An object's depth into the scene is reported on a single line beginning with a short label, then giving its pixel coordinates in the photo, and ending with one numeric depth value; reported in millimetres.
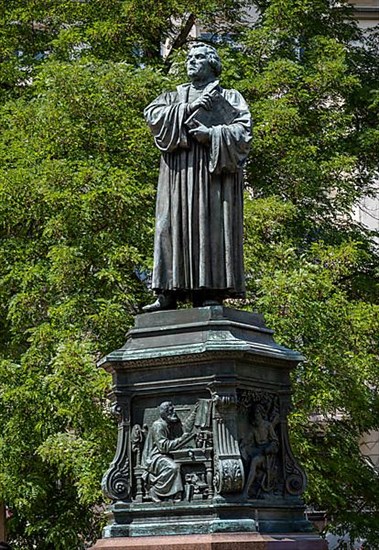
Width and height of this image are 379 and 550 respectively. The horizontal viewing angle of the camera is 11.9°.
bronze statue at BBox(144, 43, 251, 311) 14803
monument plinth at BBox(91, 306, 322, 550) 13581
